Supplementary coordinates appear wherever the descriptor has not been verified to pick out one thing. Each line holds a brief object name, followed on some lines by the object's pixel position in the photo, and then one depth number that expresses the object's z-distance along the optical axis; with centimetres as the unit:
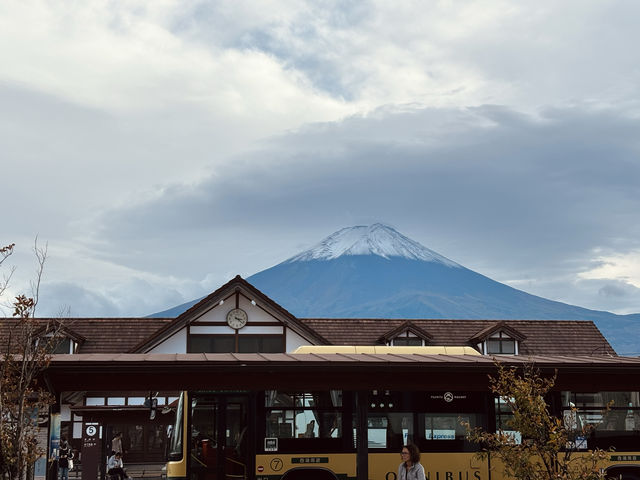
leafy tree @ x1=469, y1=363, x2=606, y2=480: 1152
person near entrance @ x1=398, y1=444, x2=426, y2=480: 1118
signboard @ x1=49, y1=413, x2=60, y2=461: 1448
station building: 3300
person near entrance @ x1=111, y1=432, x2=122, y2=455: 2679
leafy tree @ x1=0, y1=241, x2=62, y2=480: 1141
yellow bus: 1504
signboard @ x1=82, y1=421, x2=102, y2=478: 2694
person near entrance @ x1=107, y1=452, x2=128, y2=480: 2316
